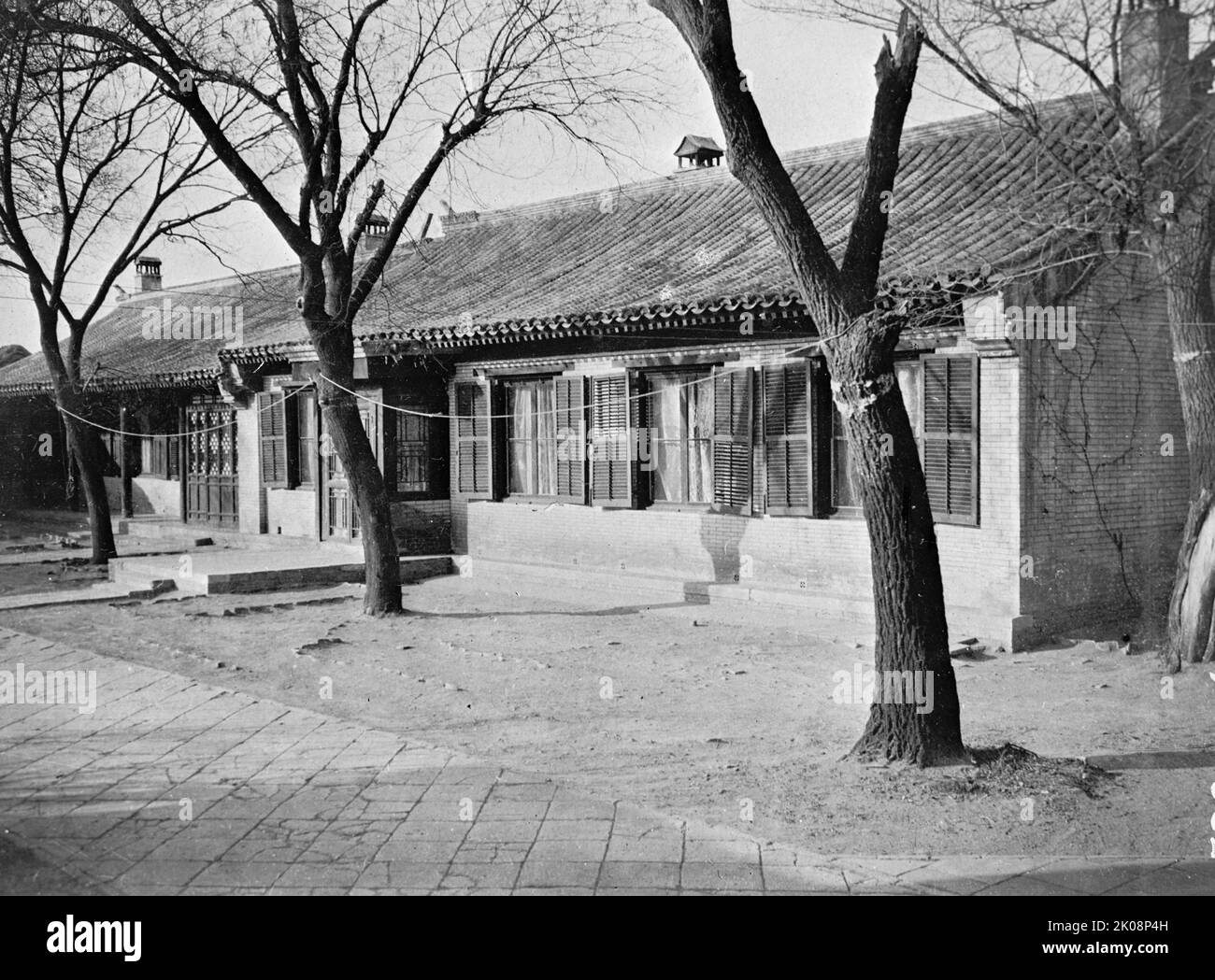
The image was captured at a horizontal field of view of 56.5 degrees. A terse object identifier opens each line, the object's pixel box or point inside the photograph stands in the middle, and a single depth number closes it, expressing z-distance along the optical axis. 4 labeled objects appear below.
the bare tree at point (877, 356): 5.99
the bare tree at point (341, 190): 11.12
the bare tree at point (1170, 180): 7.79
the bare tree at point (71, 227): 16.11
